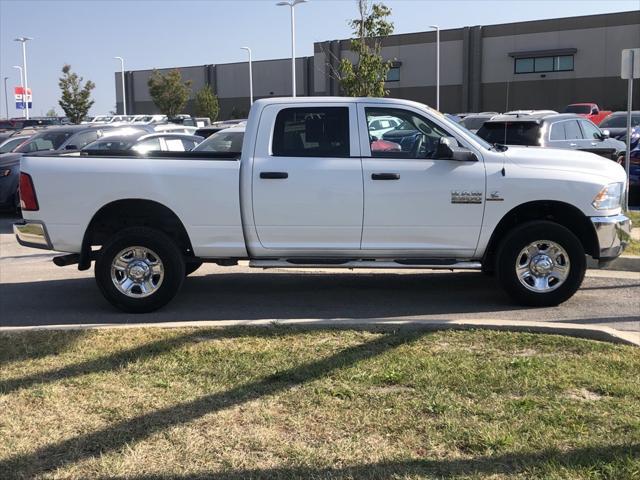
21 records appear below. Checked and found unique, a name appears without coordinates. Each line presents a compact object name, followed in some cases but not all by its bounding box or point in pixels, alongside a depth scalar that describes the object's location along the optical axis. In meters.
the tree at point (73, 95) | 45.50
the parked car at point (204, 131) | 20.02
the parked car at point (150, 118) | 47.32
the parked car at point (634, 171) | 14.33
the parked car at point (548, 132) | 12.95
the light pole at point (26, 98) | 51.44
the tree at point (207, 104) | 58.12
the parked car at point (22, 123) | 36.34
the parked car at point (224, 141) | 12.12
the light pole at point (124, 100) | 68.88
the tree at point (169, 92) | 56.00
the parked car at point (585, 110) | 37.64
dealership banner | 52.09
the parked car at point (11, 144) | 17.70
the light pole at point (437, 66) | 49.34
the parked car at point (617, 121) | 24.27
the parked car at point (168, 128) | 18.33
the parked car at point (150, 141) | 13.53
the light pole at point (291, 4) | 38.03
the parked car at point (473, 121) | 27.19
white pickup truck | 6.67
